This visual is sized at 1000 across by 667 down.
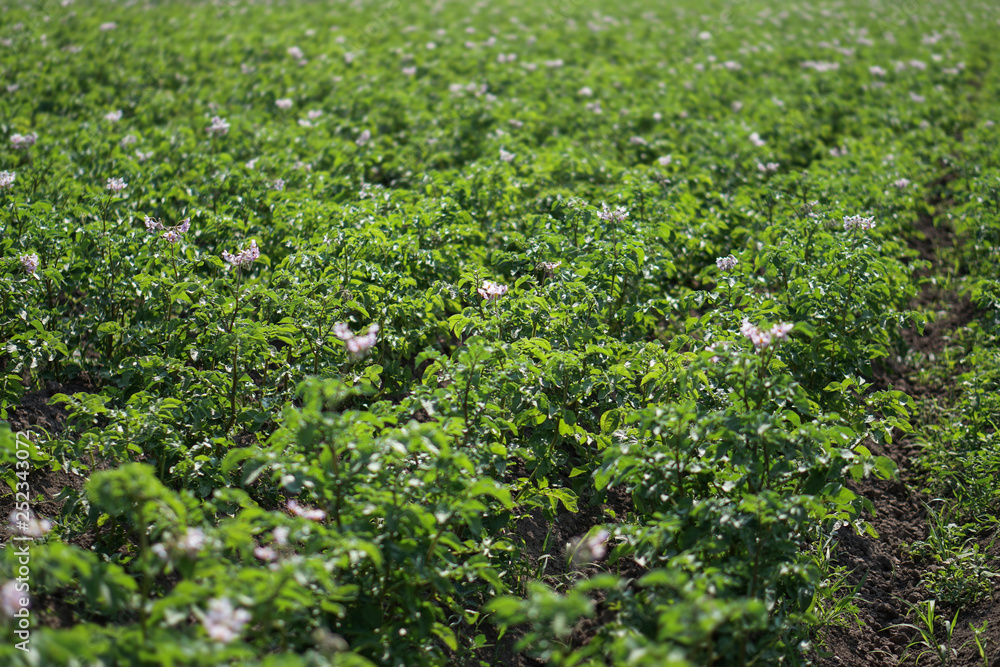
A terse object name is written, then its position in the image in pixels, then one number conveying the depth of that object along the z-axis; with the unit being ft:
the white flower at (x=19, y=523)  9.29
